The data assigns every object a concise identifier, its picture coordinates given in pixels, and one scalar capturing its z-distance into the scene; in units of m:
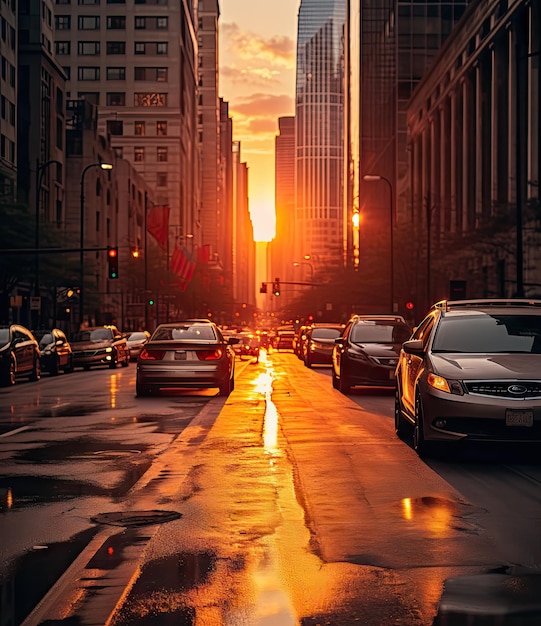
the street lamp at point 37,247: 53.46
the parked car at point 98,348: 45.91
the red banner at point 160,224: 123.09
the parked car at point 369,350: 25.31
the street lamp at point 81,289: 64.50
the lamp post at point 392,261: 65.38
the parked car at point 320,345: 47.75
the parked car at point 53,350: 39.16
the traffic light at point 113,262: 49.53
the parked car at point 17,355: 30.94
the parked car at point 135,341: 57.22
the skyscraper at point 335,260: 117.61
